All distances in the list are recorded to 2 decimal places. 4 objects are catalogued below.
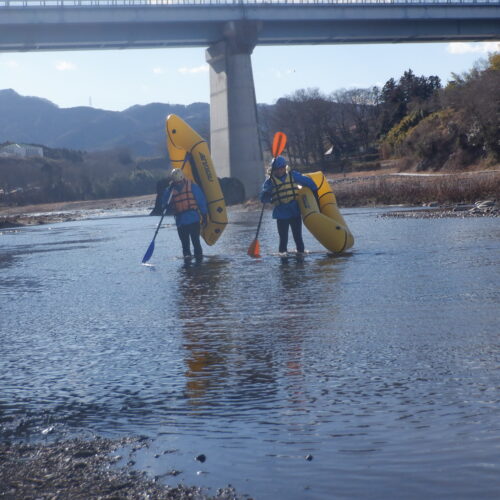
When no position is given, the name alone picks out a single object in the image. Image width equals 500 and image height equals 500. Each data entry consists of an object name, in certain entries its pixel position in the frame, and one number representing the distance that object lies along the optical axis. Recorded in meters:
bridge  47.88
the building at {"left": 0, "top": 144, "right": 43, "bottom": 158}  152.75
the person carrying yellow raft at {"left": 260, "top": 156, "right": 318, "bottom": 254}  14.38
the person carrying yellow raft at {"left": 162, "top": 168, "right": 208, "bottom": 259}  14.63
